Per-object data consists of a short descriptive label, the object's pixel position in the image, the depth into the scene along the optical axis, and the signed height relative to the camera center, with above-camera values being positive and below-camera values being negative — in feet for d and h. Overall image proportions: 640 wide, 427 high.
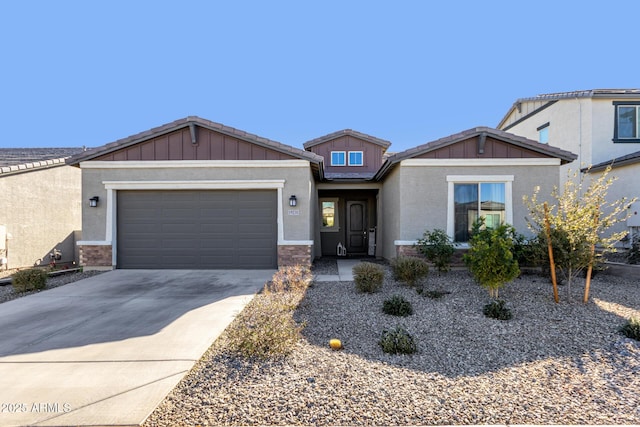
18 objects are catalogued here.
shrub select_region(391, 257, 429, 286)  22.67 -3.75
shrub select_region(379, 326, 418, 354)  13.03 -5.08
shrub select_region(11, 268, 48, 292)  23.24 -4.78
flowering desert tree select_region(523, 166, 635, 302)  18.74 -0.84
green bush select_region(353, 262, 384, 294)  21.36 -4.10
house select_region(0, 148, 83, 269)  34.99 +0.20
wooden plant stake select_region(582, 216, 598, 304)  18.89 -3.02
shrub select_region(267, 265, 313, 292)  21.57 -4.71
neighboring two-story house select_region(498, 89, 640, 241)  41.16 +11.51
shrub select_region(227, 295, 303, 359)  12.37 -4.87
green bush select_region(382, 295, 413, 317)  17.15 -4.82
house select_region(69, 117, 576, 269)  29.60 +2.08
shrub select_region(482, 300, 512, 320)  16.60 -4.84
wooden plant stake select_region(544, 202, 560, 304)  19.15 -2.14
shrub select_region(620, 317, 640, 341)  14.19 -4.90
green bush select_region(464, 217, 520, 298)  18.60 -2.66
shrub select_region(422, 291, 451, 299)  20.15 -4.90
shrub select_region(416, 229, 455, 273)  26.86 -2.75
